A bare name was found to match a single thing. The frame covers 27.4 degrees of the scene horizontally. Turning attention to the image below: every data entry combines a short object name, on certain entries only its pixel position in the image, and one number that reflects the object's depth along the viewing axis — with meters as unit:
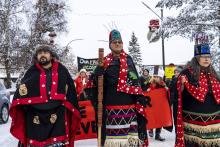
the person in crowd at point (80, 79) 12.57
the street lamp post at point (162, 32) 19.90
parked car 14.46
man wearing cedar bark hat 5.44
